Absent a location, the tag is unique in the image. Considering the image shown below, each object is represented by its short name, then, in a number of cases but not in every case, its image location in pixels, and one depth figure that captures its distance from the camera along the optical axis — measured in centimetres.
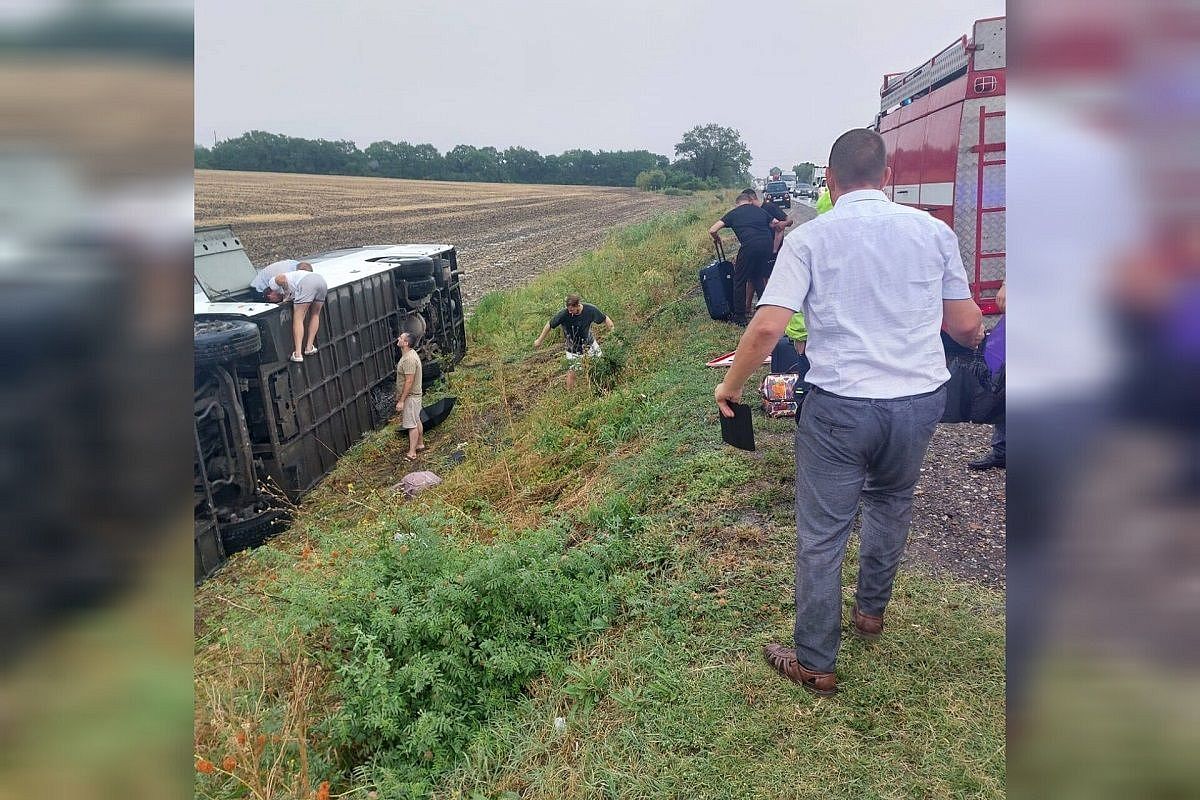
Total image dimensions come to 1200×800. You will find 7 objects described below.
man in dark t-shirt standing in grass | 940
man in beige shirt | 902
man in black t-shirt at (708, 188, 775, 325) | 917
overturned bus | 642
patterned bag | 622
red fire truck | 813
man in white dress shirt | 278
